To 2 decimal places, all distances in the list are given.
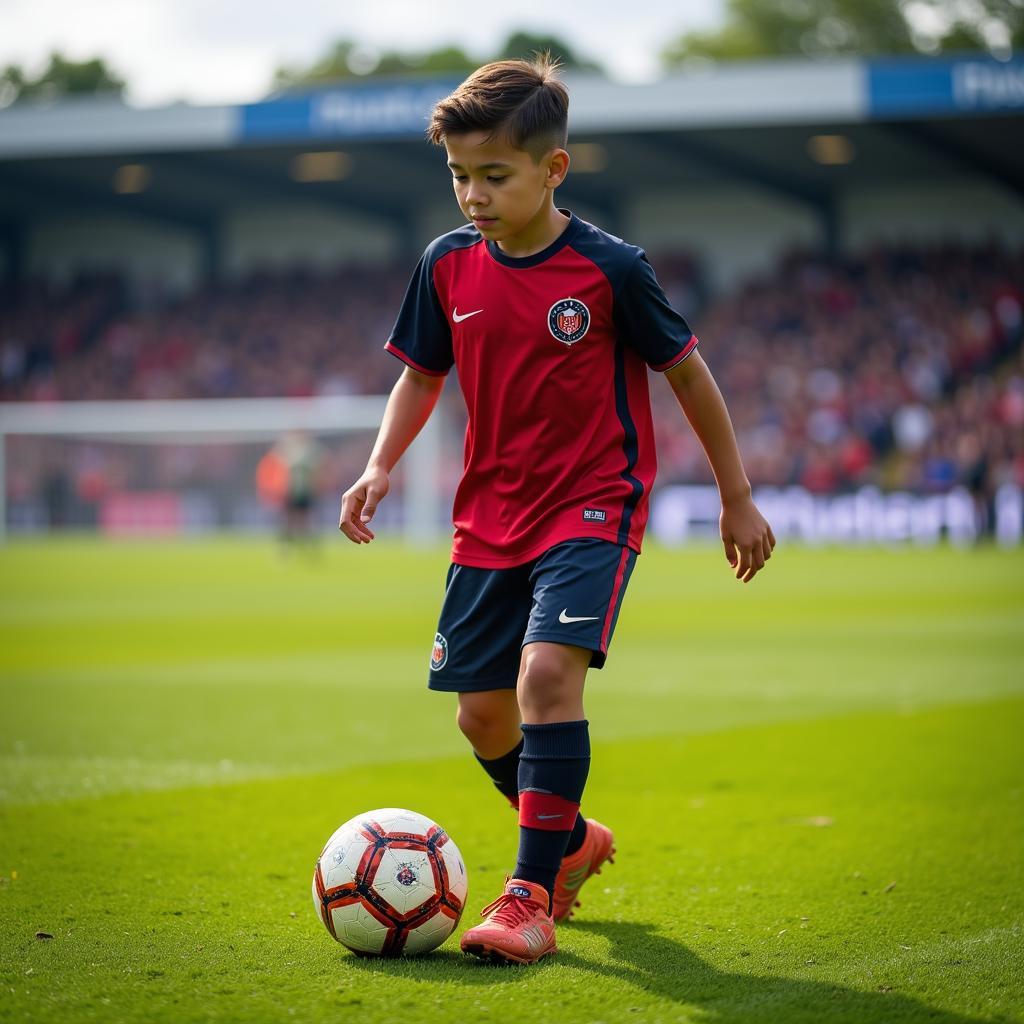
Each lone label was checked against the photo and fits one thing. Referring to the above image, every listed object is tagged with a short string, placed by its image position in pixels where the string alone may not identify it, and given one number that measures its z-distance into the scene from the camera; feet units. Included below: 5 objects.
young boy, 11.73
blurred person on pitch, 79.56
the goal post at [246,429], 94.53
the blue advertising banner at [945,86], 90.68
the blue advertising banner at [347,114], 99.91
